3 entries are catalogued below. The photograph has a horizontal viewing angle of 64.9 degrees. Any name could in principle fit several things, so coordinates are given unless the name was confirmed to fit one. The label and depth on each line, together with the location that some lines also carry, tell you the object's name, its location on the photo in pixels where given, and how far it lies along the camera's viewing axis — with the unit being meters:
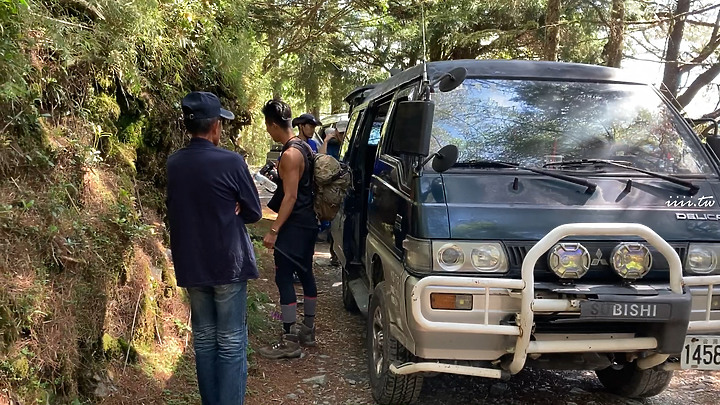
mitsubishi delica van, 2.97
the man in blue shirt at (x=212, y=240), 3.14
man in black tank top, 4.48
